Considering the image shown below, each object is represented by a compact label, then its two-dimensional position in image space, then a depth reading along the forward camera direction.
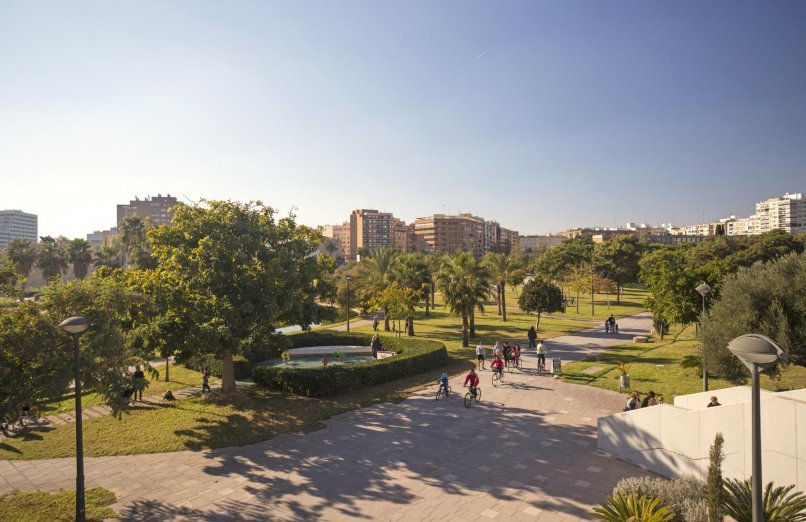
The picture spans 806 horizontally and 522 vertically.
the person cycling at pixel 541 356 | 25.12
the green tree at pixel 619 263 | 65.38
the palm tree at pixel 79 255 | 67.88
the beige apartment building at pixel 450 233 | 178.38
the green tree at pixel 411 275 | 39.00
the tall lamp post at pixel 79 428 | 10.53
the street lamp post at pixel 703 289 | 19.39
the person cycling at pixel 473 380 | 19.45
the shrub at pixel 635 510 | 9.05
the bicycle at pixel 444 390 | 20.59
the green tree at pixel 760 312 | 15.43
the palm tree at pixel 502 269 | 46.78
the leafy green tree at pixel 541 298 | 36.03
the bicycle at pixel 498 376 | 22.59
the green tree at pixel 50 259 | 66.25
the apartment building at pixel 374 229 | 183.38
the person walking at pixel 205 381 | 21.91
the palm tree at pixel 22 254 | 64.19
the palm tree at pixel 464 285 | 32.56
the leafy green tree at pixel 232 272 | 18.06
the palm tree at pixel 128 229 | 74.56
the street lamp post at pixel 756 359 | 6.27
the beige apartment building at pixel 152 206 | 183.62
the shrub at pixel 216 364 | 23.83
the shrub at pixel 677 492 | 9.59
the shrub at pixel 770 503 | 8.95
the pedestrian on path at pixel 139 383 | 14.98
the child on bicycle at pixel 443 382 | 20.55
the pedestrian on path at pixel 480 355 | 25.84
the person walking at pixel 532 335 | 32.44
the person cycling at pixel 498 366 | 22.45
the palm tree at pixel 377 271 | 40.69
